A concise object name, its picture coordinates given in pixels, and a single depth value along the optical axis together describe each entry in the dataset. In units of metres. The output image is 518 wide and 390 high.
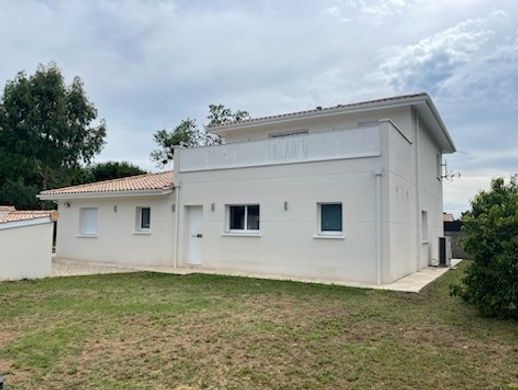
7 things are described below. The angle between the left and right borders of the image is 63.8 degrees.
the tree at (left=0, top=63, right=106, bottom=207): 30.64
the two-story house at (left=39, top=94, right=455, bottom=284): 13.10
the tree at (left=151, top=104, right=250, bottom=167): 40.81
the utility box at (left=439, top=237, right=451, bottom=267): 18.88
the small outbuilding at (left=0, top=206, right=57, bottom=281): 13.09
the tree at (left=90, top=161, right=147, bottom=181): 36.50
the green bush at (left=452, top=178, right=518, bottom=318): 8.22
